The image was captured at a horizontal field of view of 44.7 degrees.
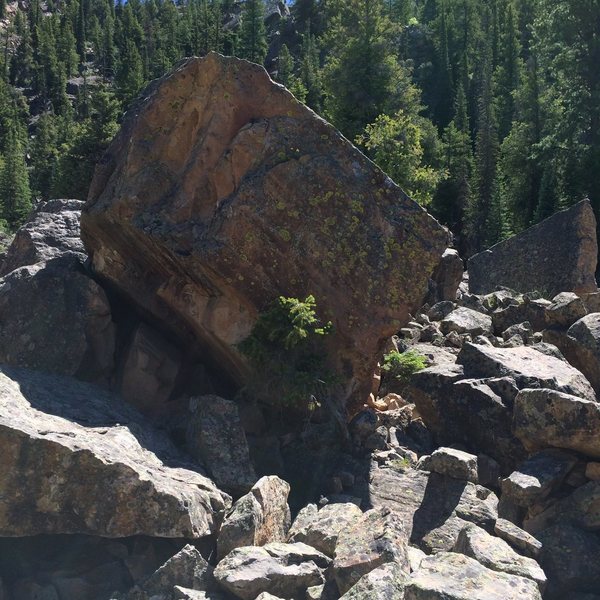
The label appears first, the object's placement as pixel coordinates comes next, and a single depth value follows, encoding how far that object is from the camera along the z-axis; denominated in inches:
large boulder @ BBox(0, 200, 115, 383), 418.9
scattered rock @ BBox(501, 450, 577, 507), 319.3
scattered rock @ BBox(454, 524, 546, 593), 254.1
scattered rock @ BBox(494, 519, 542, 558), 284.7
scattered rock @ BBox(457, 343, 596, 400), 396.8
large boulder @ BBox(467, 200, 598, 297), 831.1
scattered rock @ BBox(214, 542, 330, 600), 253.9
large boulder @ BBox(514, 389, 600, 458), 333.7
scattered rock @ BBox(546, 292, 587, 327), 514.3
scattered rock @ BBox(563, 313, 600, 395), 436.8
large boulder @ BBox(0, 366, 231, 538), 283.0
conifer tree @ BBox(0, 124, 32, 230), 2192.4
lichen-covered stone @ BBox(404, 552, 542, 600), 221.1
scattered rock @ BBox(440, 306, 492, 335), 604.7
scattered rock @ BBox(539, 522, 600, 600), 278.2
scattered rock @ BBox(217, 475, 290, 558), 285.7
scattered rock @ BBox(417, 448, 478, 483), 357.7
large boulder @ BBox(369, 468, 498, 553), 326.0
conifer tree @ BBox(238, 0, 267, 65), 3437.5
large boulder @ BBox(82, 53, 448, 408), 425.7
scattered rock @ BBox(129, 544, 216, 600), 264.1
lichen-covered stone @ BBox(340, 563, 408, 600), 232.8
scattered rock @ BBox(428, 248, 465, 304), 740.0
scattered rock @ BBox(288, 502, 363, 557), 293.1
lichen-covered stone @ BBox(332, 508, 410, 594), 255.4
